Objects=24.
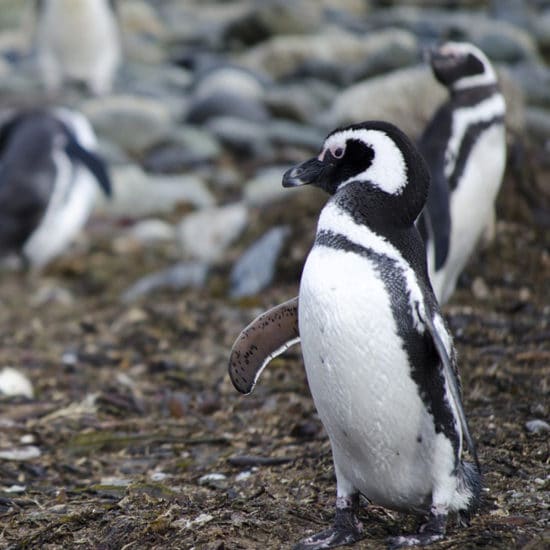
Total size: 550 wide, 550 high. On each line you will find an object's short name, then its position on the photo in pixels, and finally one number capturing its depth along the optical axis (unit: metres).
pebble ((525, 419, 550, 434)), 7.01
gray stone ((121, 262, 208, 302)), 13.16
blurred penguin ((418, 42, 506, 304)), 10.26
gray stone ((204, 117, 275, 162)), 20.16
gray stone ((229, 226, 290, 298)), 12.34
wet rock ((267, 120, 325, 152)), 20.19
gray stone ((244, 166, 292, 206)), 15.86
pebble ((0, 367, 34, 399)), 9.42
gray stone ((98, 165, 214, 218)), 17.64
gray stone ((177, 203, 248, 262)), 14.71
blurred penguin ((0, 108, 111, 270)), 15.48
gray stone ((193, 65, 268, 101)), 23.52
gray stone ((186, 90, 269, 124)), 22.05
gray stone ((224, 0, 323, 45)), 32.62
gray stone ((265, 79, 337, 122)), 22.56
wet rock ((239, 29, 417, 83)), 28.33
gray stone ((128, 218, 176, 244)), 15.99
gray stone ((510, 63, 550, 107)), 21.17
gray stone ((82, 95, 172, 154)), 21.06
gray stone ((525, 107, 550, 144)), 16.22
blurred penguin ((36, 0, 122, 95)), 25.80
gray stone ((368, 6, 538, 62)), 26.83
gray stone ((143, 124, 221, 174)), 19.81
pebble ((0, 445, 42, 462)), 7.84
